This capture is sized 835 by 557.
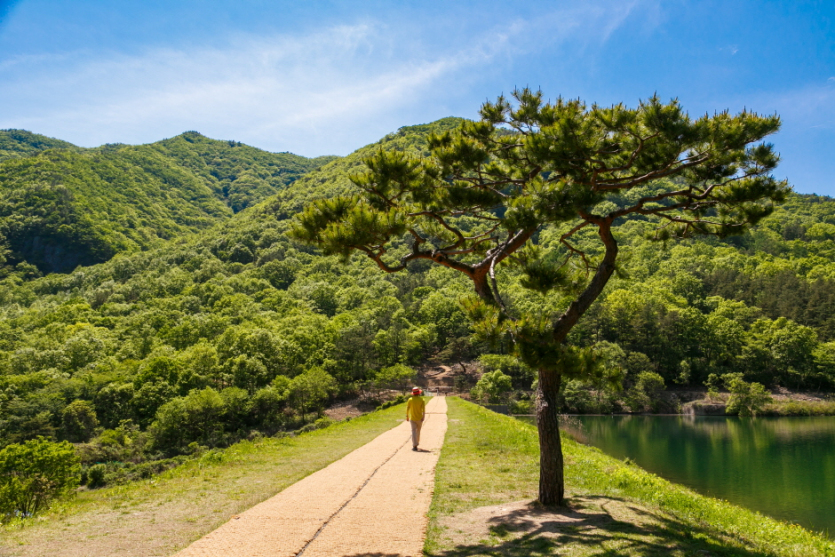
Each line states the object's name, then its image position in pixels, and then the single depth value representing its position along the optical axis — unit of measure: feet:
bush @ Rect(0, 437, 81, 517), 57.88
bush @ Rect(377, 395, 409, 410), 112.49
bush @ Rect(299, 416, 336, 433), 81.72
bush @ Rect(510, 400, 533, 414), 149.27
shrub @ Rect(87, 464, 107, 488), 70.51
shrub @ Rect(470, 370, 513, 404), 165.58
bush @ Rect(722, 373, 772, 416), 164.96
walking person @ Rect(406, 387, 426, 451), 40.01
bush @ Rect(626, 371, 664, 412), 176.35
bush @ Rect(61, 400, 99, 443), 138.62
